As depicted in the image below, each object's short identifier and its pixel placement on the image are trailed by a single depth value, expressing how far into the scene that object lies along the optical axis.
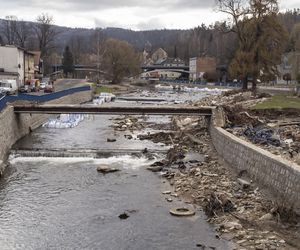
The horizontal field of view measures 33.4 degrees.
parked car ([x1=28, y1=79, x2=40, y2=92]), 72.84
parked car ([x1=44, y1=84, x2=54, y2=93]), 70.19
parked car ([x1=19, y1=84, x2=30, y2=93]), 65.99
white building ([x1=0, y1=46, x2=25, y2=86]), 80.94
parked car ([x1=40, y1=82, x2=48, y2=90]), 76.34
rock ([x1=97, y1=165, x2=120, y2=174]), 28.25
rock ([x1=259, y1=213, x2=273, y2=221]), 18.53
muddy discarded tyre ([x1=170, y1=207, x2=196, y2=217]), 20.36
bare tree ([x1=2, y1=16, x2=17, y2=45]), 118.75
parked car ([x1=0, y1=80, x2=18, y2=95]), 55.59
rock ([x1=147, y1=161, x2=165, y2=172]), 28.69
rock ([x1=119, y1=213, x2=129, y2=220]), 19.97
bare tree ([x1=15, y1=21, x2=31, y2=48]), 116.96
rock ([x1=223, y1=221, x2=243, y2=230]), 18.16
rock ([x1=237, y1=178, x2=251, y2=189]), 22.90
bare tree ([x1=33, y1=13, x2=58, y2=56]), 111.12
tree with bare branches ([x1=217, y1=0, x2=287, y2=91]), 59.84
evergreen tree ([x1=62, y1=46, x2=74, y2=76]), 144.23
